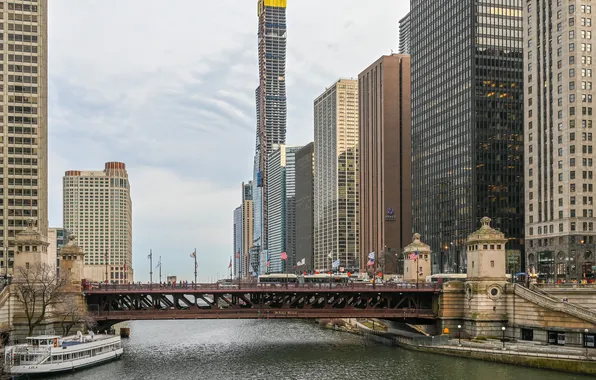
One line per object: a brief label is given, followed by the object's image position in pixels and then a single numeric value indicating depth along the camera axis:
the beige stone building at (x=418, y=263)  140.62
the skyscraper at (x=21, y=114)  159.12
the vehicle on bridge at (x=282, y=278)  195.54
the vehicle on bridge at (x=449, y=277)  143.99
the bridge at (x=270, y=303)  113.94
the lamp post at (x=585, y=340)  98.65
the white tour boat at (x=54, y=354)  90.06
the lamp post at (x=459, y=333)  107.85
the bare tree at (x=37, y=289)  102.88
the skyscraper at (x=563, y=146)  158.50
